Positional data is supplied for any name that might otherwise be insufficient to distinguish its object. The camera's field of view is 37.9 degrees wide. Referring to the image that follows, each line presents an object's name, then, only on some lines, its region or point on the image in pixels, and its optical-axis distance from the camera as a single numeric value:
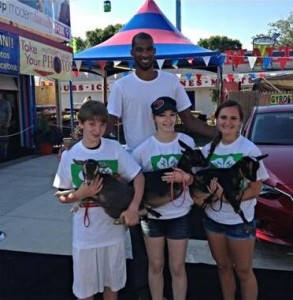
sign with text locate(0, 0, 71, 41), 10.06
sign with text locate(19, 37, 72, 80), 9.91
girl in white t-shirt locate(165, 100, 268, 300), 2.66
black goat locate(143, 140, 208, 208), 2.64
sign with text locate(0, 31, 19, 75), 9.26
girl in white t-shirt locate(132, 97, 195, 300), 2.72
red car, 3.67
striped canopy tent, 11.90
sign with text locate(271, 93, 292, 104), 16.11
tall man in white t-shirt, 2.92
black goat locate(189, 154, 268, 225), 2.58
